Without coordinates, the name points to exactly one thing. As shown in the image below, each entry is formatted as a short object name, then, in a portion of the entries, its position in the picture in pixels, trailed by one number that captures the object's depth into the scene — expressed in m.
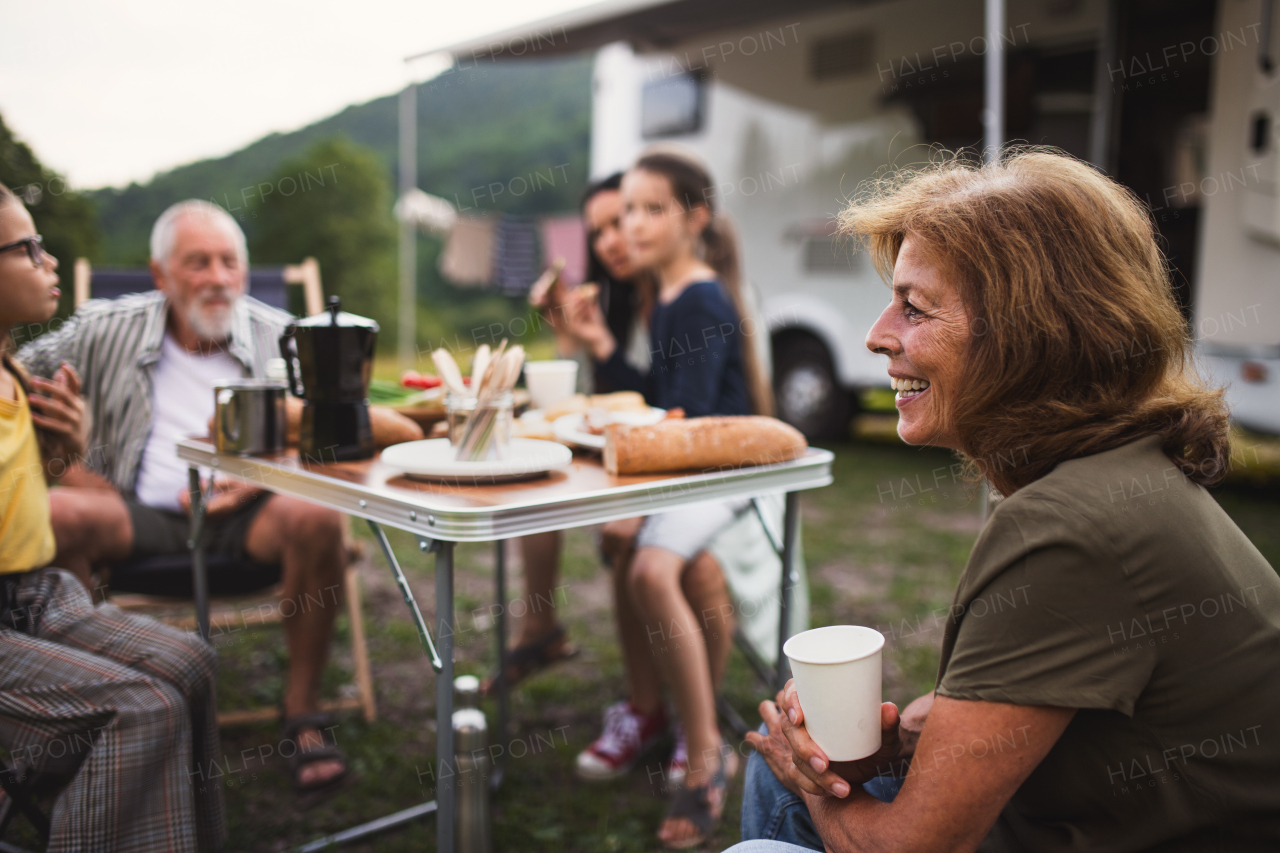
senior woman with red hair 0.85
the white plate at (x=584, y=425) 1.95
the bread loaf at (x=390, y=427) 1.94
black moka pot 1.72
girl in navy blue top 2.15
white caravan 4.62
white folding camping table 1.40
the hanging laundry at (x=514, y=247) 10.58
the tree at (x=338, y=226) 18.55
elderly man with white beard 2.37
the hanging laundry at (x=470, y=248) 10.63
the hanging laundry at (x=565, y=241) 9.87
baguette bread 1.72
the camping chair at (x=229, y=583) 2.38
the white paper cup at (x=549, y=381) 2.28
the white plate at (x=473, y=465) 1.58
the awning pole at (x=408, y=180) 8.04
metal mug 1.81
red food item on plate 2.21
